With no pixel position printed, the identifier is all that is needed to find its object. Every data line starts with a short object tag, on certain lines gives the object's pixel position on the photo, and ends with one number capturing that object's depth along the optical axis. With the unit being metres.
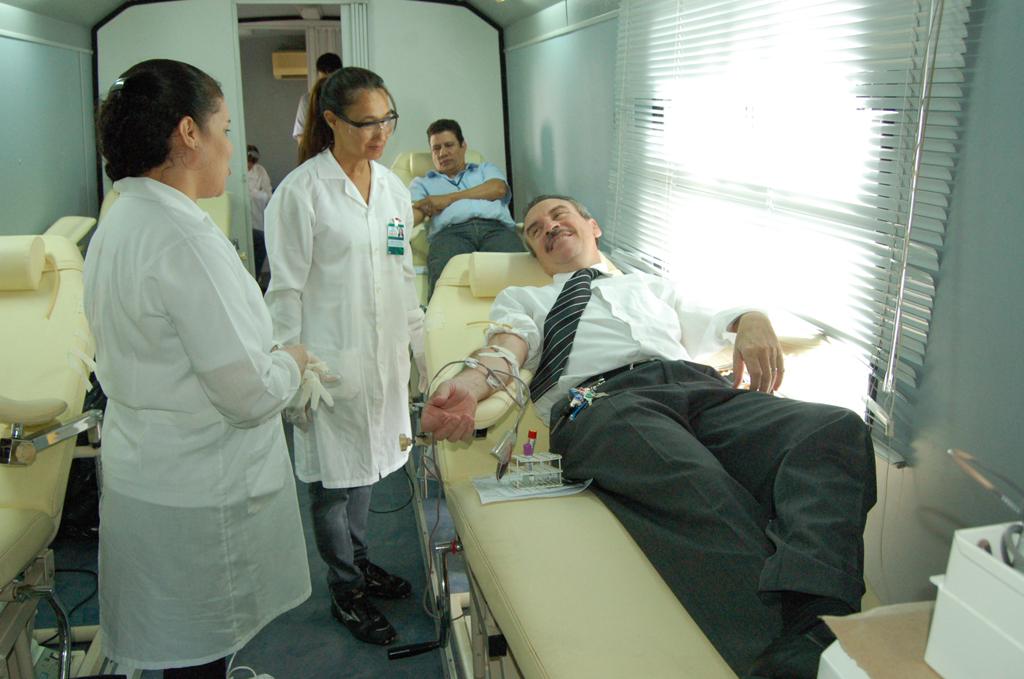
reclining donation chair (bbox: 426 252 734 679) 1.20
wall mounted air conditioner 7.95
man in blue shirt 3.94
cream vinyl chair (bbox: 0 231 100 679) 1.74
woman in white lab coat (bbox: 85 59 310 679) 1.37
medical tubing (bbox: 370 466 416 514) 3.11
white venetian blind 1.63
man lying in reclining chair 1.23
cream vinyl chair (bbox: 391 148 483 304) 4.76
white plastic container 0.68
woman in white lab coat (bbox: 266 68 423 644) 2.09
